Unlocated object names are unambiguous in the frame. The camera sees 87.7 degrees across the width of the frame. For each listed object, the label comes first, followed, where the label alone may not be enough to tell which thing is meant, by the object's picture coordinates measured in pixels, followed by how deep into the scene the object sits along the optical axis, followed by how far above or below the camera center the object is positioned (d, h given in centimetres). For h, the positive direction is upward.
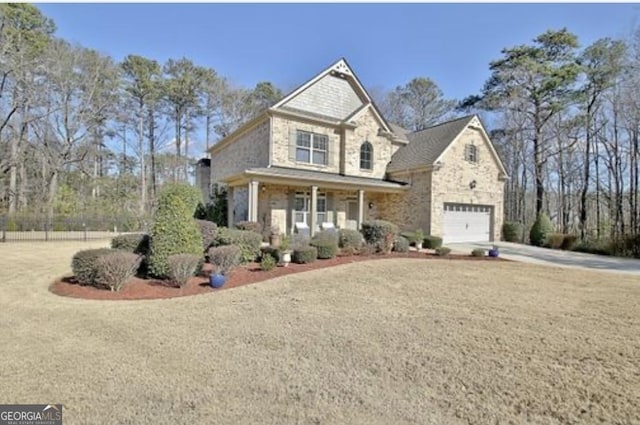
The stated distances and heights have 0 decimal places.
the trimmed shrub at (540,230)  1945 -49
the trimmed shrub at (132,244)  912 -77
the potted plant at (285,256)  1005 -114
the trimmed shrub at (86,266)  776 -120
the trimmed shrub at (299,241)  1150 -82
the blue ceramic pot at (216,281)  774 -148
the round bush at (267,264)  933 -129
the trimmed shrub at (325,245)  1127 -90
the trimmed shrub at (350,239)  1263 -77
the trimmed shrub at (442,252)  1297 -122
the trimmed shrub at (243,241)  1019 -73
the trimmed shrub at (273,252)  1020 -106
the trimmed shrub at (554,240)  1842 -102
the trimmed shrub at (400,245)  1349 -102
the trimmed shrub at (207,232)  1010 -46
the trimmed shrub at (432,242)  1498 -99
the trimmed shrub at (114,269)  732 -118
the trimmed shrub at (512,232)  2038 -64
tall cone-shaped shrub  814 -33
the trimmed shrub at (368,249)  1256 -113
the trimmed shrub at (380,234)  1288 -59
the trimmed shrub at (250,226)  1345 -34
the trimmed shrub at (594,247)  1612 -121
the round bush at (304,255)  1052 -116
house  1706 +290
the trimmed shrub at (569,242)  1778 -107
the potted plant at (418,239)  1467 -84
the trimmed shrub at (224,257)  880 -107
